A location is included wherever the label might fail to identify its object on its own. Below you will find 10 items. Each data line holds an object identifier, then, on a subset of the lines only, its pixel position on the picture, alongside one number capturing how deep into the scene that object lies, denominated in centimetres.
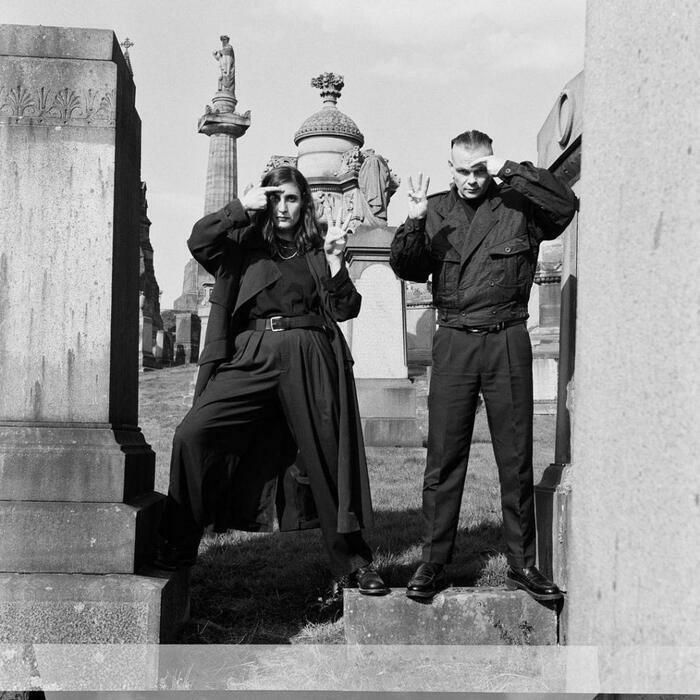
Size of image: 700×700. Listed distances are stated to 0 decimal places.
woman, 395
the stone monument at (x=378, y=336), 1087
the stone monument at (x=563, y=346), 395
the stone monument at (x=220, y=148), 3362
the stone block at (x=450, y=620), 365
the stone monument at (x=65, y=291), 365
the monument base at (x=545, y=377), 1544
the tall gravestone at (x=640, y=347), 131
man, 375
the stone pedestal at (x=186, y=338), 2925
